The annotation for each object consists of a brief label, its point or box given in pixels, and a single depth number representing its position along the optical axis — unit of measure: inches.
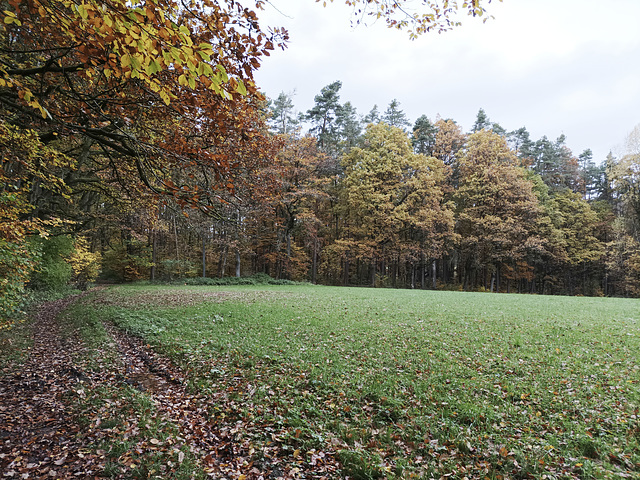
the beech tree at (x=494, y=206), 1176.2
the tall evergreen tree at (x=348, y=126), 1434.5
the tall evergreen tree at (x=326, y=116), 1406.3
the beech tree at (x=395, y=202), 1148.5
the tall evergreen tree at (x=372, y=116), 1547.7
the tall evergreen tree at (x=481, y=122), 1515.7
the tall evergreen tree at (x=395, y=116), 1494.8
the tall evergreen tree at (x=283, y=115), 1285.7
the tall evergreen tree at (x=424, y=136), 1429.6
